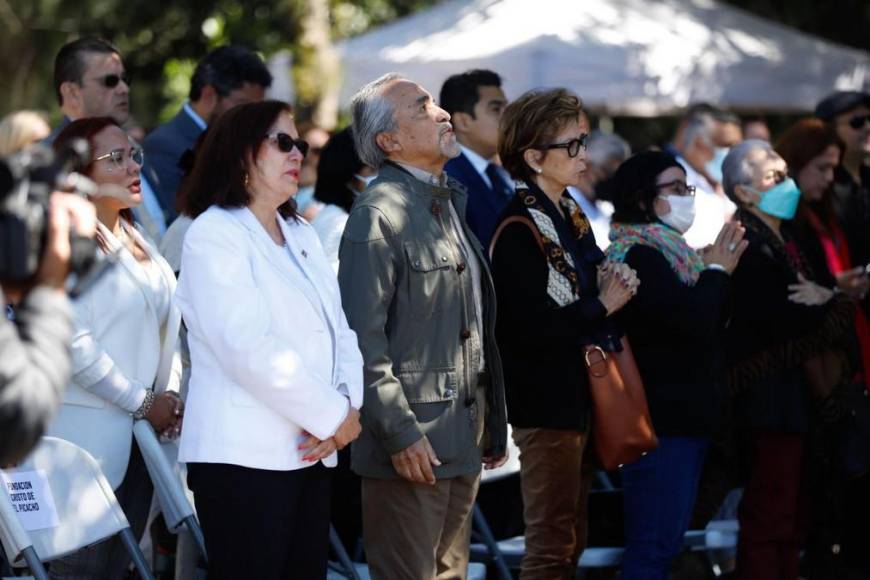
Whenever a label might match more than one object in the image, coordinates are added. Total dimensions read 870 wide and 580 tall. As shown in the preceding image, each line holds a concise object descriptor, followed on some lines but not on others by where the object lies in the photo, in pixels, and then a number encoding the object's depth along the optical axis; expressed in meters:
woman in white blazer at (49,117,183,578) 8.68
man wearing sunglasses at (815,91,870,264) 13.59
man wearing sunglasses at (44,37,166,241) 12.10
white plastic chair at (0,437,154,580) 8.08
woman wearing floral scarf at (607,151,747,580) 10.18
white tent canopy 17.45
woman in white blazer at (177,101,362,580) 7.52
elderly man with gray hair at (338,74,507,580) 8.24
